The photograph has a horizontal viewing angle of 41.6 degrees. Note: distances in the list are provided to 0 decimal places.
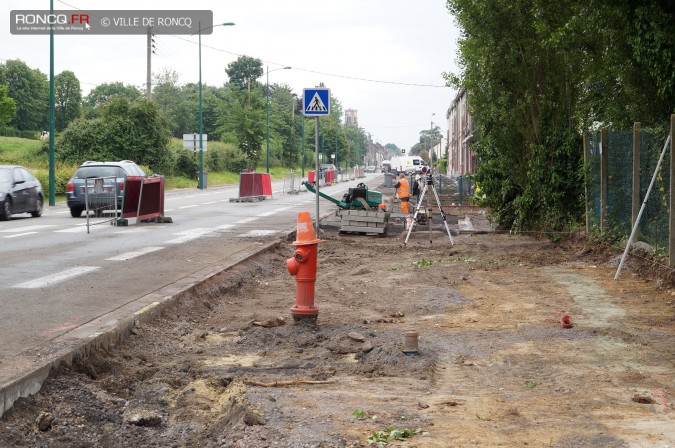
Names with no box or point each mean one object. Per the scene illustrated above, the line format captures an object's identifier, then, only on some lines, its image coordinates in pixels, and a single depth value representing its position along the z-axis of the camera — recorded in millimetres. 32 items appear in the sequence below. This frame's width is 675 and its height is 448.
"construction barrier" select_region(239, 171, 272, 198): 38906
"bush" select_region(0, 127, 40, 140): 106375
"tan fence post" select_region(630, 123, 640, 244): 13500
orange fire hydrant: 8977
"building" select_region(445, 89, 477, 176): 75625
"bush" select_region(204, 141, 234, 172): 78650
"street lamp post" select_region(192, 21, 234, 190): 56250
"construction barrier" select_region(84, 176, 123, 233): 24016
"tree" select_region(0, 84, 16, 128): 88625
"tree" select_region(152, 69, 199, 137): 126250
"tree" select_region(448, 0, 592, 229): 18047
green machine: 23297
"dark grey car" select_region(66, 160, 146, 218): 24328
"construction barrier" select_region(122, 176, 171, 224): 22531
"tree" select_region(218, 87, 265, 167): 89250
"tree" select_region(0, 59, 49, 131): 120312
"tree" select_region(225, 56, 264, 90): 153500
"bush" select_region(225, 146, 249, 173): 83888
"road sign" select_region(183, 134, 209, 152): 56531
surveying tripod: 18789
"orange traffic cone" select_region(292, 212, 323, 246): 9008
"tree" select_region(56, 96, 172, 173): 53656
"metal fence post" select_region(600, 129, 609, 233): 15664
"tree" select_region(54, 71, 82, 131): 123719
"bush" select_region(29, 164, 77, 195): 39344
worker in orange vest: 31000
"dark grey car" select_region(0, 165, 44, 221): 24625
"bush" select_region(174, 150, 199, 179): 66688
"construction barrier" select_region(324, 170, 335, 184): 70625
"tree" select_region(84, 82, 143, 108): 150238
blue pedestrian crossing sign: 18828
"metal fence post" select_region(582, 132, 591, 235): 16641
